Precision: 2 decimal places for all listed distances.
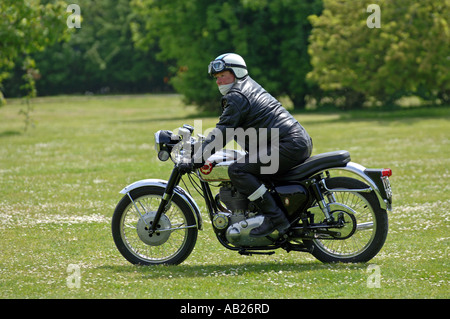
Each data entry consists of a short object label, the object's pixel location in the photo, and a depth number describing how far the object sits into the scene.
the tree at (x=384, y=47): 38.09
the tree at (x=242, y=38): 47.75
